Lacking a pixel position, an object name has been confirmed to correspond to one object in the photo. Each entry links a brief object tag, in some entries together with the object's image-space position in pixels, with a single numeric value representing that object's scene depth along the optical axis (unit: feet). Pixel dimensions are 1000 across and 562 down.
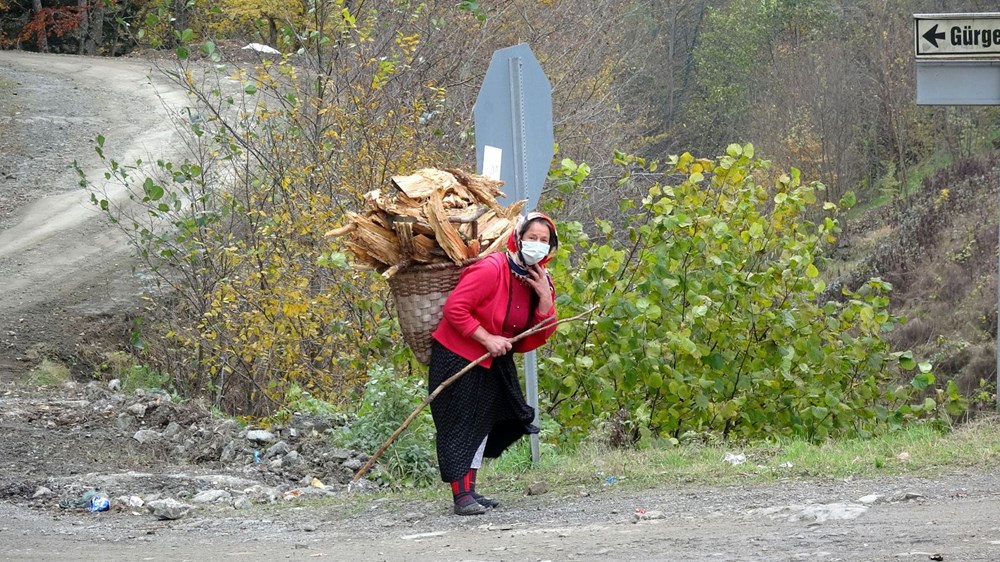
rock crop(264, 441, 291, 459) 57.11
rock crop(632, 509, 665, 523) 40.32
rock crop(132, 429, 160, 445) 60.80
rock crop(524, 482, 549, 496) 46.14
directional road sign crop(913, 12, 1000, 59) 55.93
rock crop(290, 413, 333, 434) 61.36
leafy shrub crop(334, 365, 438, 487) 53.88
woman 42.50
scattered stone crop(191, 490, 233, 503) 48.60
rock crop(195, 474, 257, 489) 51.55
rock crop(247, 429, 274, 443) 59.26
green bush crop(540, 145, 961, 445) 61.00
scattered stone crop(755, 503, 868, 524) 37.96
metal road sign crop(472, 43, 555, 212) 48.80
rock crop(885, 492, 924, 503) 40.01
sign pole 48.67
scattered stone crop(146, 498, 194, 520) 45.88
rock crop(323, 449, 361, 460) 55.72
